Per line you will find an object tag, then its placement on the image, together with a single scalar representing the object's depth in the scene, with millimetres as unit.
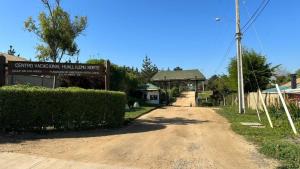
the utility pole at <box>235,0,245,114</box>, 14284
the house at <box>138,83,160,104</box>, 29429
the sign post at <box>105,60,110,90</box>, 9561
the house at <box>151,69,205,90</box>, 38676
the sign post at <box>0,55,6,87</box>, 8182
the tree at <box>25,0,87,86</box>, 14499
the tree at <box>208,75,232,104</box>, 29147
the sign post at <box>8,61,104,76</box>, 8660
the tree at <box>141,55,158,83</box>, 53550
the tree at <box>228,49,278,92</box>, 18461
